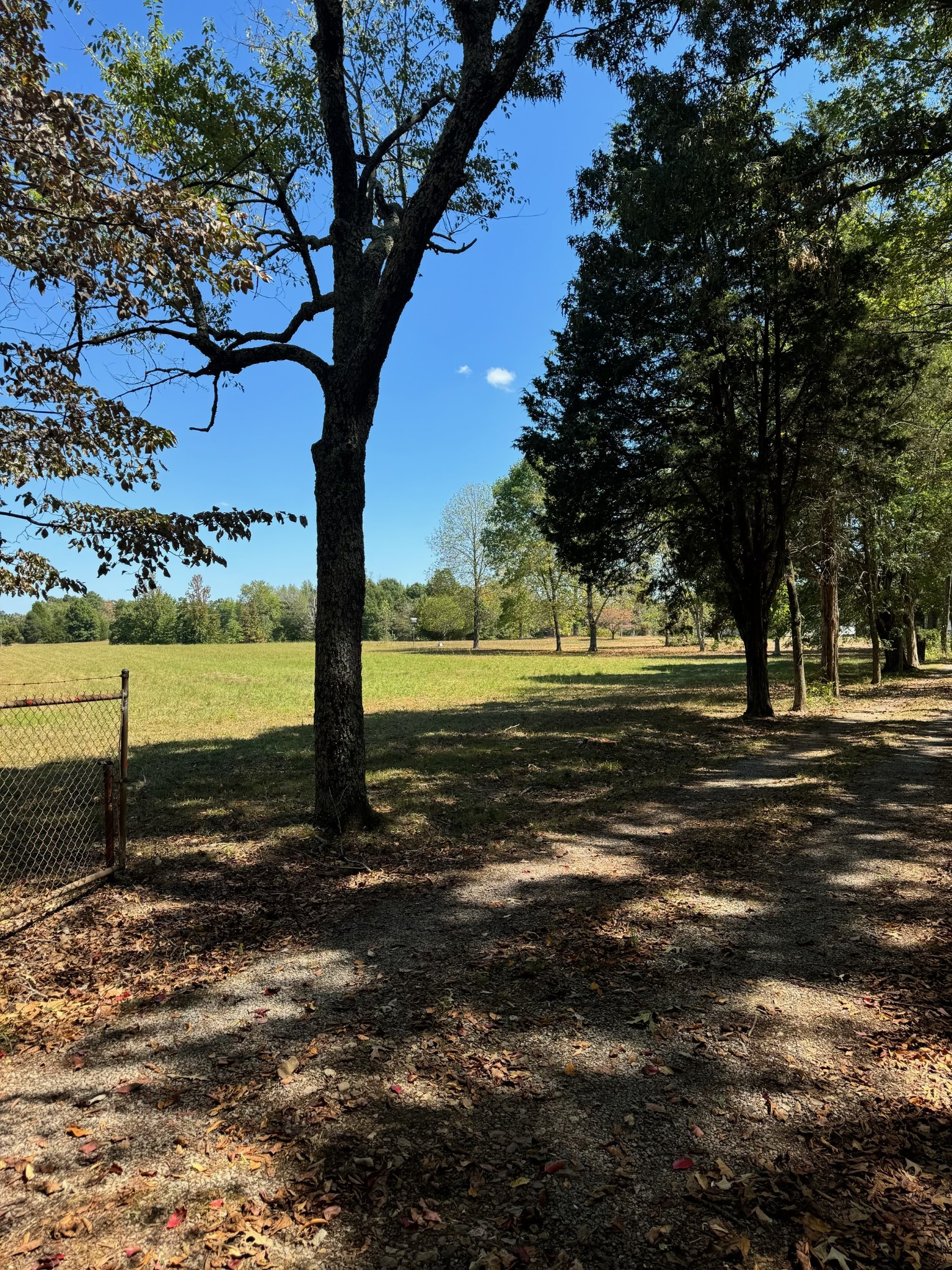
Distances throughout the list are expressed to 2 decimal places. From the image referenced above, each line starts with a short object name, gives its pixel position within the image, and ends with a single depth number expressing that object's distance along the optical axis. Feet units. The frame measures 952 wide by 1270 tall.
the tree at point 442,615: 193.77
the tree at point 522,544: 148.66
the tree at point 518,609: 159.22
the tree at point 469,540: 159.02
